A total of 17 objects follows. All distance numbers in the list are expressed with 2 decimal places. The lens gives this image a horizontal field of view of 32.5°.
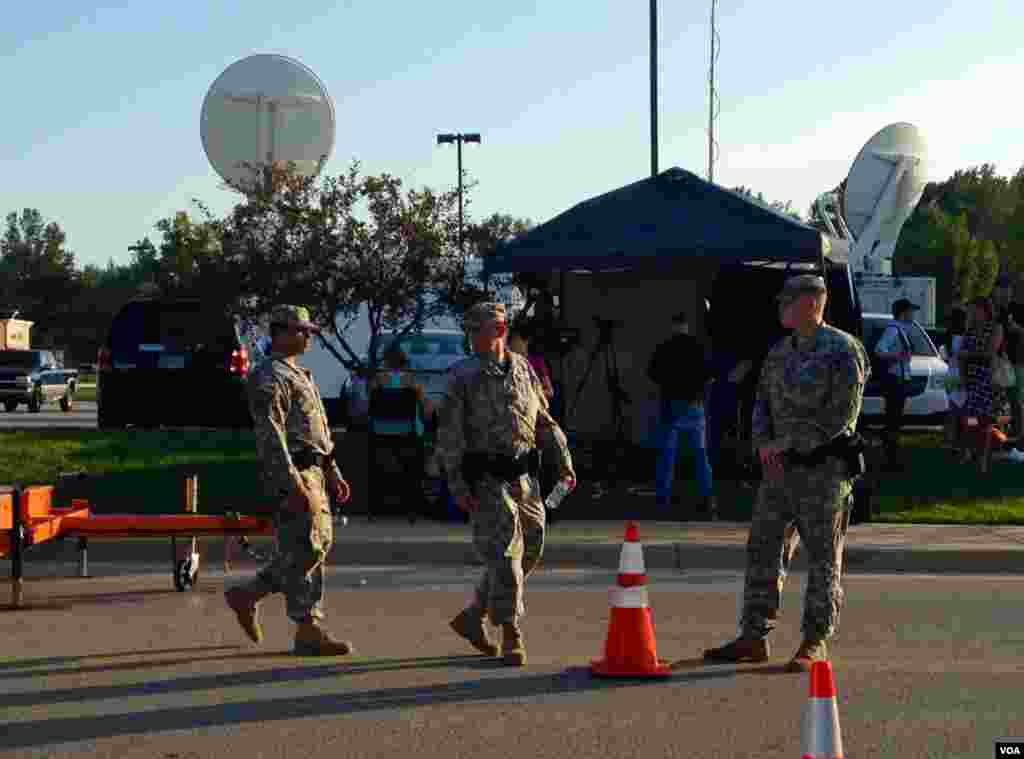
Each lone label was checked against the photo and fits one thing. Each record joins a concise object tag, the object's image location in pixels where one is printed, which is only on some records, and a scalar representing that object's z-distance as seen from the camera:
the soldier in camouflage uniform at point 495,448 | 8.49
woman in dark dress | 18.33
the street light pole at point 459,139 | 45.16
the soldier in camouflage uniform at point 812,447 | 8.37
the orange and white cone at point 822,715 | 5.21
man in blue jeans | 15.59
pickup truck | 37.56
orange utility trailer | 10.56
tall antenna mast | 31.33
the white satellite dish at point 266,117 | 22.83
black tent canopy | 16.27
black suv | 22.27
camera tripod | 18.64
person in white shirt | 17.91
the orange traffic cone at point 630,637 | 8.31
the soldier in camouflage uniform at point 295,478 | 8.52
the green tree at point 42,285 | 96.62
